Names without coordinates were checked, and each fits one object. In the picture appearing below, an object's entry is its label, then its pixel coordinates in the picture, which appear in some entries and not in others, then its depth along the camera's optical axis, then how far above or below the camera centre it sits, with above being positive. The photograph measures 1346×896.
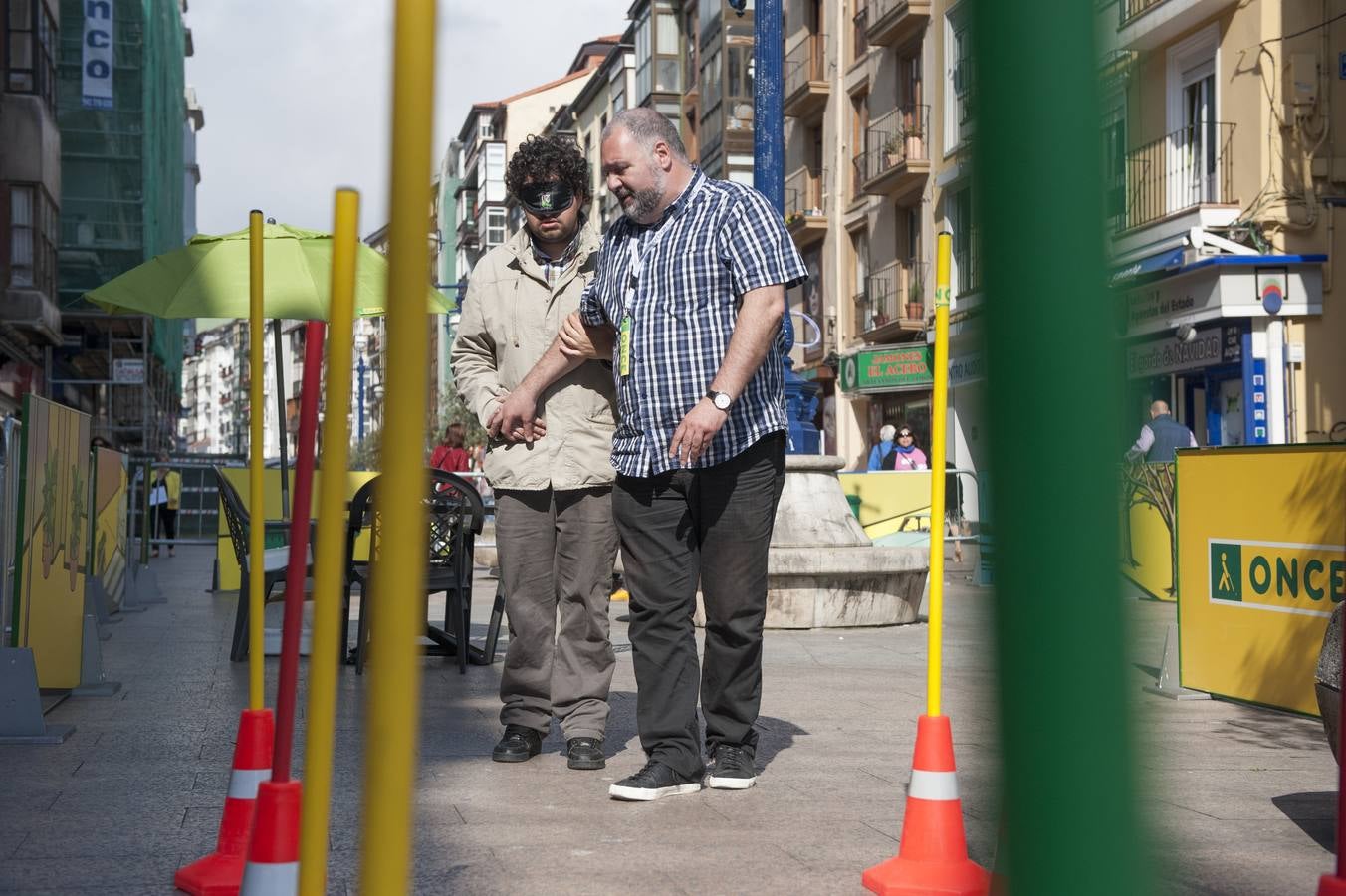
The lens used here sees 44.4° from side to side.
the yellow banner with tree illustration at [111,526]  11.82 -0.19
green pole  0.65 +0.03
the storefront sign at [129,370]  36.72 +2.95
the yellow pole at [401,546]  0.93 -0.02
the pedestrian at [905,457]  23.55 +0.74
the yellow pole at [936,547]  3.59 -0.09
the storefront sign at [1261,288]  20.27 +2.75
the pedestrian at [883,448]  25.02 +0.91
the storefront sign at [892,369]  33.91 +2.89
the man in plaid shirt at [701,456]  4.77 +0.17
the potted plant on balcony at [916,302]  33.91 +4.26
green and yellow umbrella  9.02 +1.26
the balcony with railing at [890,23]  32.12 +9.74
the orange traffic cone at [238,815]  3.29 -0.64
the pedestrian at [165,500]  26.44 +0.04
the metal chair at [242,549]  8.96 -0.26
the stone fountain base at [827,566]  10.59 -0.38
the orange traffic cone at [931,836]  3.47 -0.71
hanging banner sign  33.62 +9.04
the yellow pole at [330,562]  1.71 -0.07
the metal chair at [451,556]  8.15 -0.27
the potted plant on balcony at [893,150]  34.03 +7.42
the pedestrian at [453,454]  17.98 +0.59
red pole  2.64 -0.14
